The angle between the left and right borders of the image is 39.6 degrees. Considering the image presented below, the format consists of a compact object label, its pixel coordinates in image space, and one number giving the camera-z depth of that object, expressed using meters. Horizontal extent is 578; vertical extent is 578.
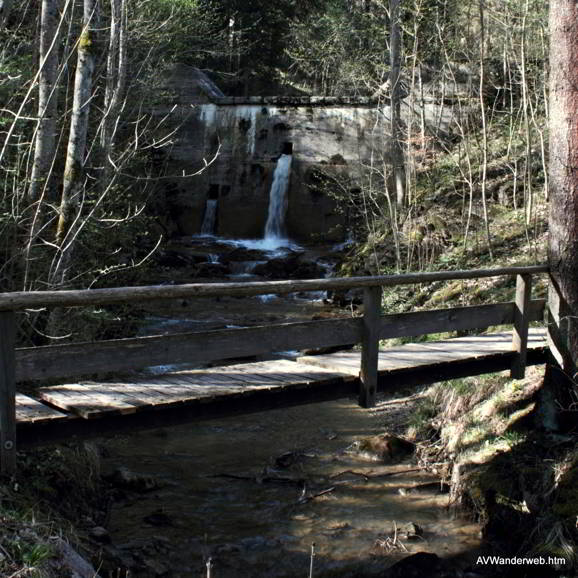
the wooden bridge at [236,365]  4.79
